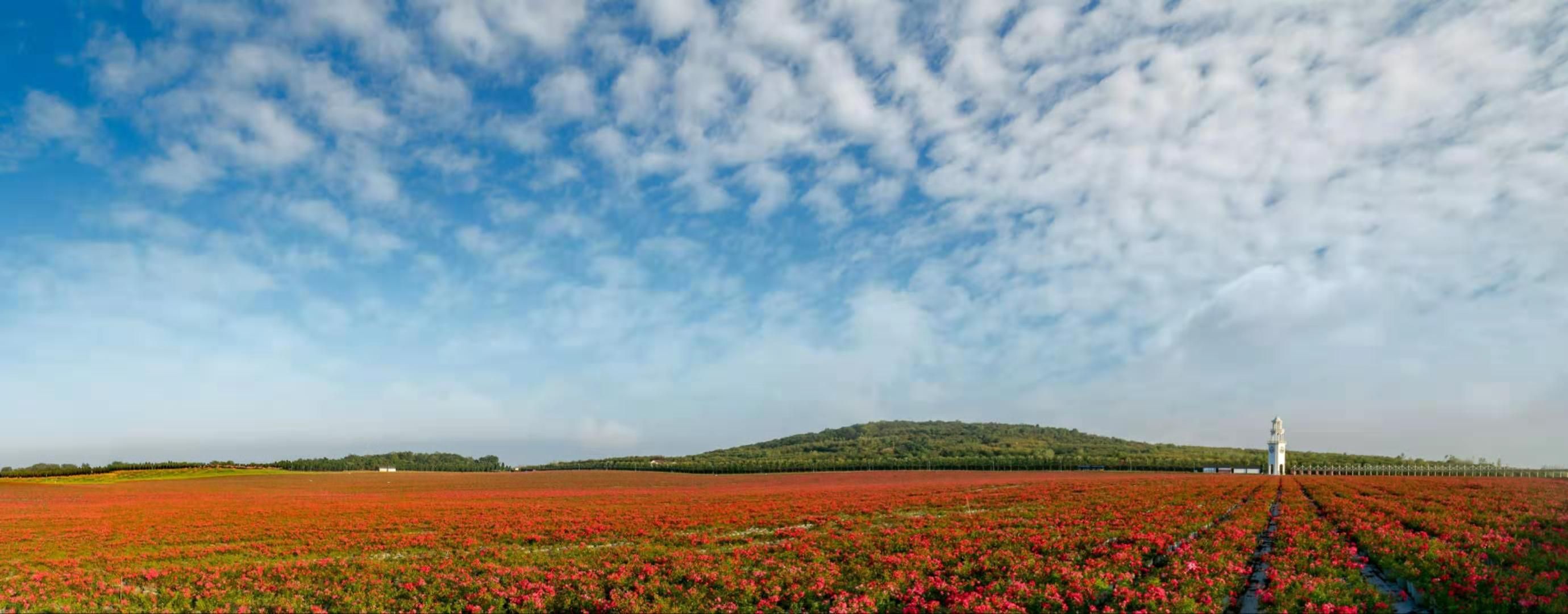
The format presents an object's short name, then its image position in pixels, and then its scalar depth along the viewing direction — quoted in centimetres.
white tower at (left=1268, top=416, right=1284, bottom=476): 11850
